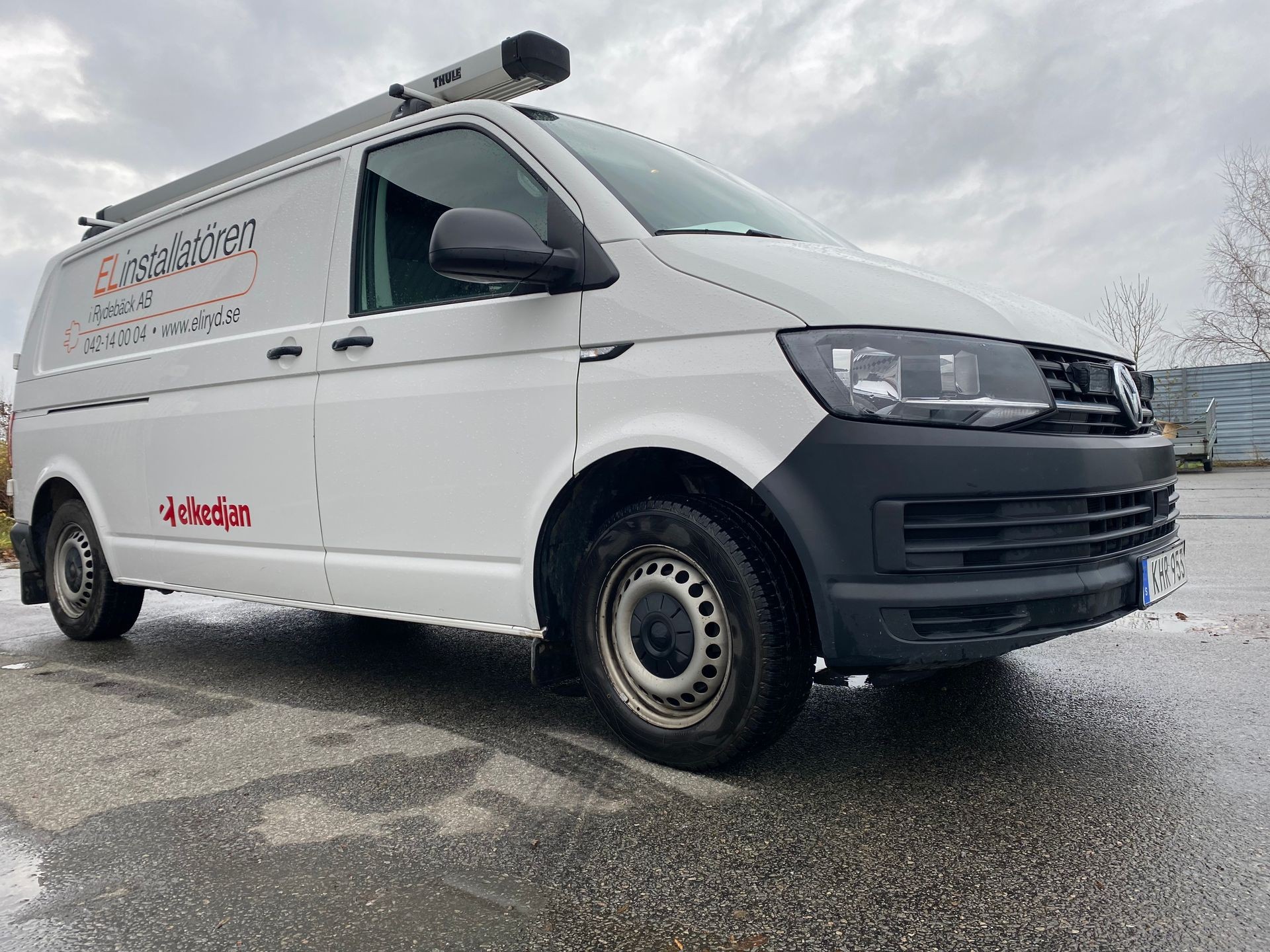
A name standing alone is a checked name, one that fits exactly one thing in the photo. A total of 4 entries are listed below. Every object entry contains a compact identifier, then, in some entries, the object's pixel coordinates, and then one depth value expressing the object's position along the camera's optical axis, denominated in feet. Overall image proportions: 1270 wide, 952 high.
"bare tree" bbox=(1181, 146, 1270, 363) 95.55
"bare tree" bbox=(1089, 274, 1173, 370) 100.53
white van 7.94
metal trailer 64.95
